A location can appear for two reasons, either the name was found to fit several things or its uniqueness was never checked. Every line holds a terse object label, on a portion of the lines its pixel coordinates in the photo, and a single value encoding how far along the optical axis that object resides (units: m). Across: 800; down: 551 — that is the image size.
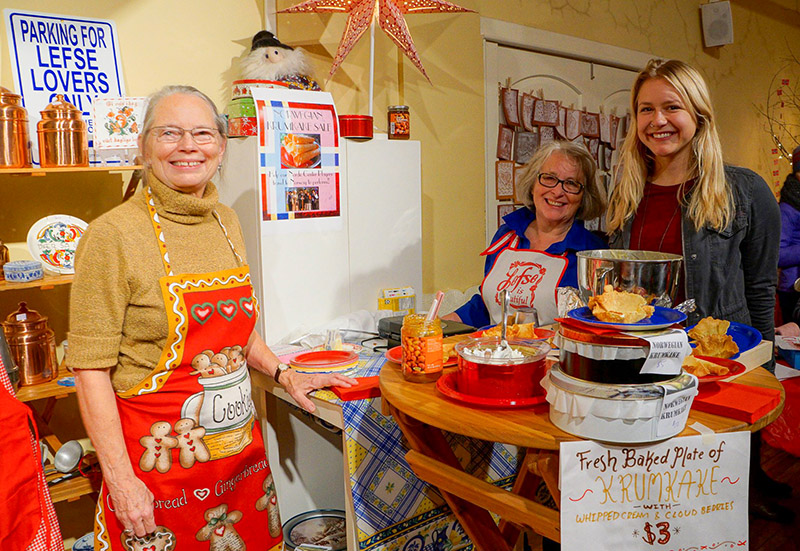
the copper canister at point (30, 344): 2.07
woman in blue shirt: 2.39
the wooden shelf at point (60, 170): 1.98
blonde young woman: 2.01
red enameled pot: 1.40
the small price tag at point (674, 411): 1.21
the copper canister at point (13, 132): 1.99
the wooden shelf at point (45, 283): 1.98
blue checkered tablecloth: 1.90
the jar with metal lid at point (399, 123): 2.81
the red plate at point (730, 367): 1.41
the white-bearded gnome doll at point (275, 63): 2.47
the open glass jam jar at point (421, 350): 1.60
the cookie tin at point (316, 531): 2.38
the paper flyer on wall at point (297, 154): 2.37
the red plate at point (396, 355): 1.78
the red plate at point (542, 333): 1.81
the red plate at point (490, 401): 1.39
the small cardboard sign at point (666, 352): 1.20
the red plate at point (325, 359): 2.13
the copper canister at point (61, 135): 2.05
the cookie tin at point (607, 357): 1.21
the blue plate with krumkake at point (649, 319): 1.19
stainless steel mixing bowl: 1.33
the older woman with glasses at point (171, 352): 1.58
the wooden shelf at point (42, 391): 2.02
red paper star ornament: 2.71
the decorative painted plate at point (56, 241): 2.13
